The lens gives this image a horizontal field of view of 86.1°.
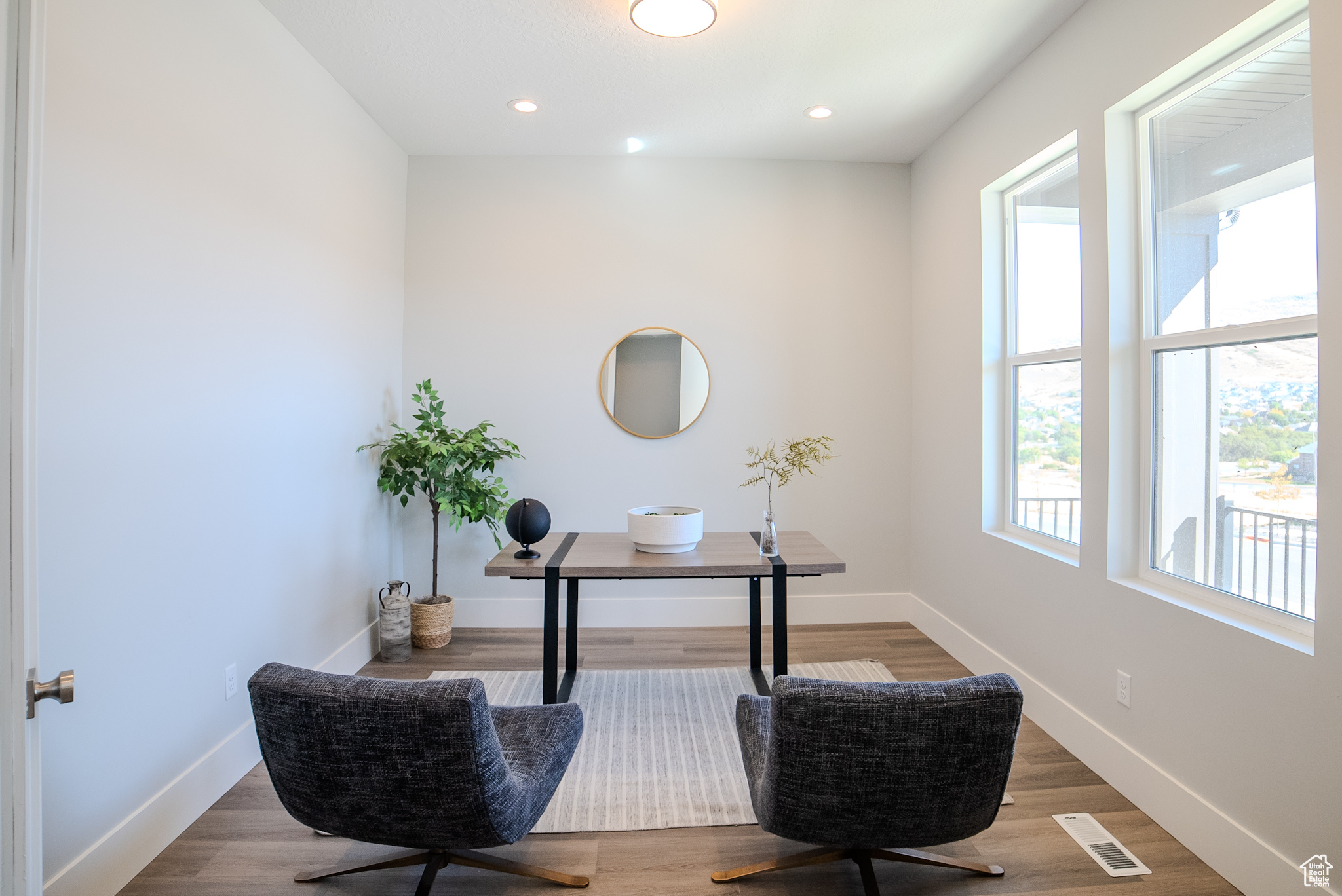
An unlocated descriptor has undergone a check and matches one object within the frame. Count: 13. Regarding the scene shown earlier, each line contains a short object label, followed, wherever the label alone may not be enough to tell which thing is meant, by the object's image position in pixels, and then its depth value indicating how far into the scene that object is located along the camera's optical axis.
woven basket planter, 3.83
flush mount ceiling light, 2.42
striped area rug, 2.26
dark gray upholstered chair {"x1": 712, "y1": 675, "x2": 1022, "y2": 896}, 1.53
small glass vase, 2.86
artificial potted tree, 3.66
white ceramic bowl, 2.86
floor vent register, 1.96
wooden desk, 2.64
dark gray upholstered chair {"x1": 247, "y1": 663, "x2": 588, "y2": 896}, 1.51
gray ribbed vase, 3.60
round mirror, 4.23
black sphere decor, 2.93
